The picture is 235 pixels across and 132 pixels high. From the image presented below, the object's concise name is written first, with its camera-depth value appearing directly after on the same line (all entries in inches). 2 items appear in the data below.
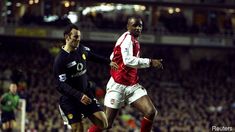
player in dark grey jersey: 702.5
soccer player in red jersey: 770.2
